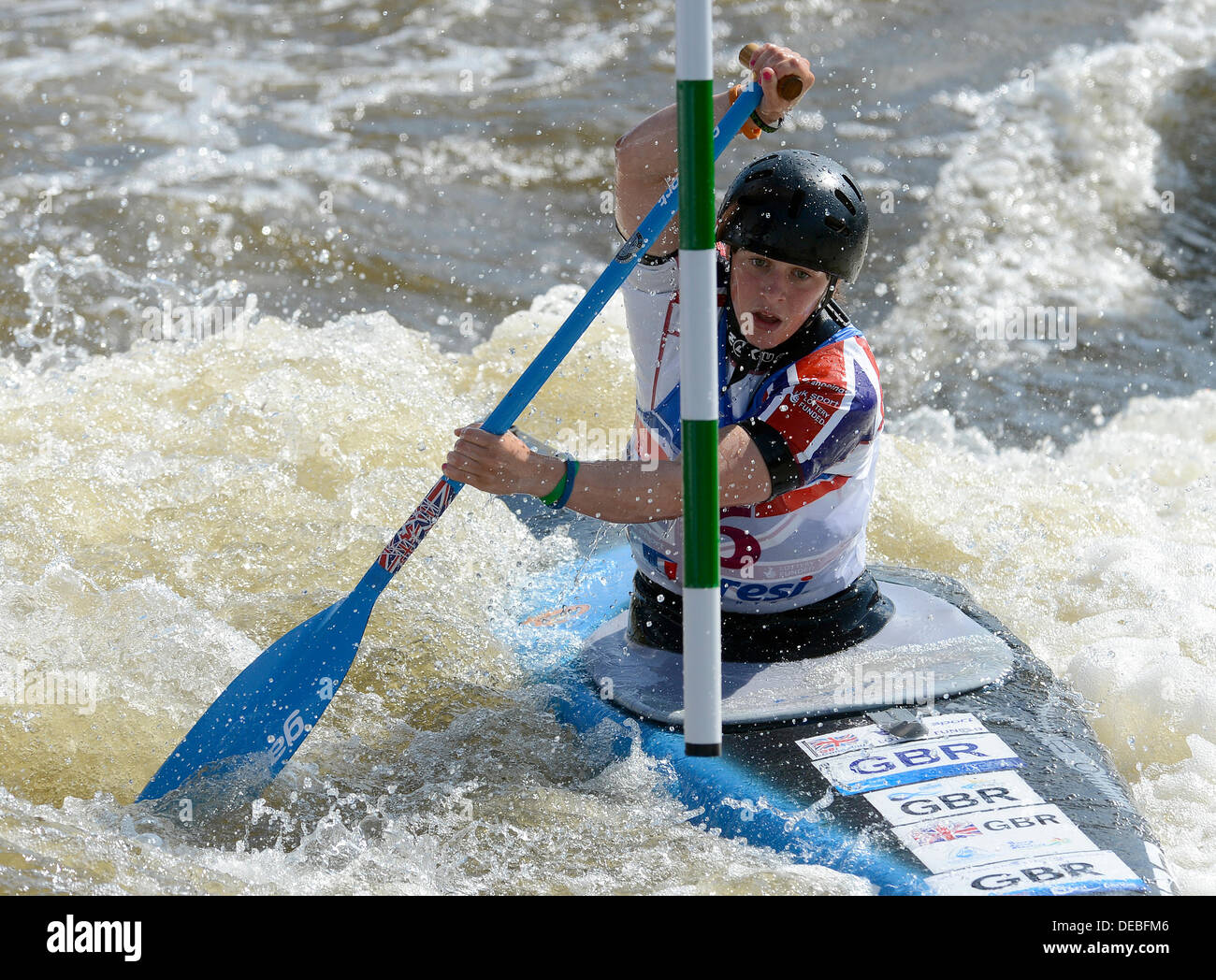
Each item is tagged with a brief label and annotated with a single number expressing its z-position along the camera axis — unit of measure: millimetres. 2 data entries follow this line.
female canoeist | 5258
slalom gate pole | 4109
